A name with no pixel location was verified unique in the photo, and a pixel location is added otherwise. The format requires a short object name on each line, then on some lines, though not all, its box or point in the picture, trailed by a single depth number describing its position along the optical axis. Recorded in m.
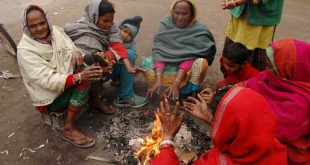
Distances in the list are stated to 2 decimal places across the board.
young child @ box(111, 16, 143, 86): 4.12
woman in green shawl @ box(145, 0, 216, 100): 4.00
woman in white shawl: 3.18
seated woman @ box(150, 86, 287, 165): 1.77
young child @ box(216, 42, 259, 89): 3.48
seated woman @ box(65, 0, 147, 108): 3.67
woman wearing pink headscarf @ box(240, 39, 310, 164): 2.40
